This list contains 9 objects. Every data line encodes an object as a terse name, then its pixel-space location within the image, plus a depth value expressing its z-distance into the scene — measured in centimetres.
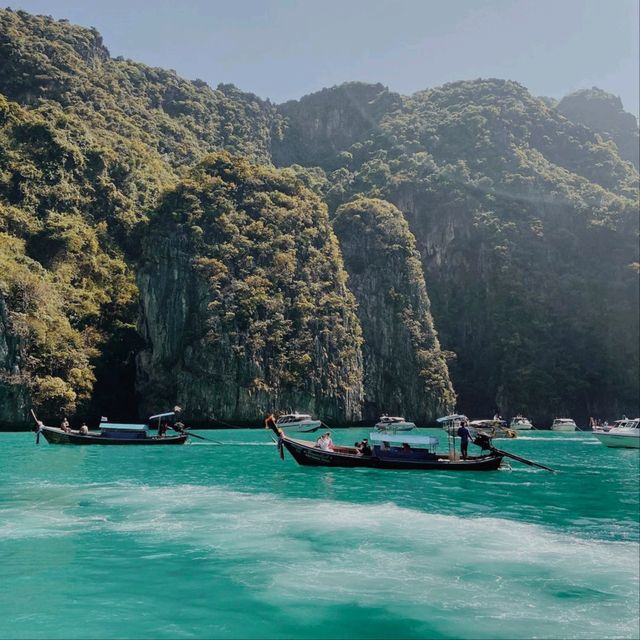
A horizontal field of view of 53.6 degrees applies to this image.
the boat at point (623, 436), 4875
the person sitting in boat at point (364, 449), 3509
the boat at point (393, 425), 6688
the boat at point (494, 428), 6195
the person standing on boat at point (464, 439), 3525
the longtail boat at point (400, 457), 3416
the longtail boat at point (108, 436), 4819
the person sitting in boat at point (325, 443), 3571
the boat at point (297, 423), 6519
